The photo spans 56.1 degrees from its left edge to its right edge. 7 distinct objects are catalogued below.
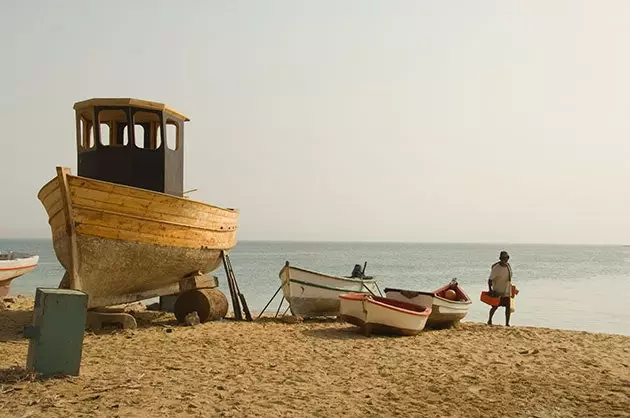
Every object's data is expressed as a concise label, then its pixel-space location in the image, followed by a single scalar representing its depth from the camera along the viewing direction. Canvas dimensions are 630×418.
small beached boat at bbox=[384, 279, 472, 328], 13.41
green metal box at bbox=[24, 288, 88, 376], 7.21
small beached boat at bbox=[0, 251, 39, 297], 21.54
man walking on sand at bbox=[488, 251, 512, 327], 14.52
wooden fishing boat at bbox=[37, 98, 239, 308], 10.93
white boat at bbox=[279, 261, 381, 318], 15.15
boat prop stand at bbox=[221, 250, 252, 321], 14.67
